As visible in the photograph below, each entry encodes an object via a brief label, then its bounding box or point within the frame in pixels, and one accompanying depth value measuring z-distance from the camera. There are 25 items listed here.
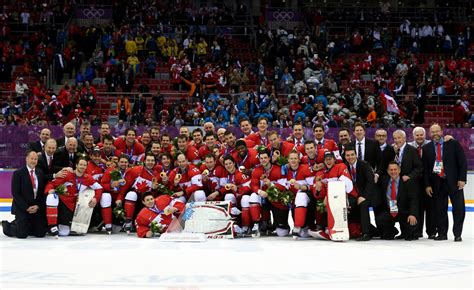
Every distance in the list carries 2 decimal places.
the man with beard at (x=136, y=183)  11.40
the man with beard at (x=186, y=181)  11.40
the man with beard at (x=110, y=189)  11.40
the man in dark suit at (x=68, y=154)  11.53
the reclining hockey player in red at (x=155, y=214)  11.00
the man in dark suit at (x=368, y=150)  11.37
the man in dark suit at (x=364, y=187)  10.77
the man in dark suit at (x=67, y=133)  12.40
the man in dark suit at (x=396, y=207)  10.83
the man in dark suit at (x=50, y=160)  11.42
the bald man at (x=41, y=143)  12.67
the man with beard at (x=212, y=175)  11.44
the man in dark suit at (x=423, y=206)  10.99
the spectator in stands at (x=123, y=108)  21.87
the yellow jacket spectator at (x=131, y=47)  26.06
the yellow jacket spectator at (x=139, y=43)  26.39
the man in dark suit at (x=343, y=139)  11.74
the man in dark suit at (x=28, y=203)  10.84
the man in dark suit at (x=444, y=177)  10.82
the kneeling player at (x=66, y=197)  10.96
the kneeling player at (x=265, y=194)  11.10
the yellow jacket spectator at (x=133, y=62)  25.28
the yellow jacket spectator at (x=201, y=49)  26.31
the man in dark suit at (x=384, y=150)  11.34
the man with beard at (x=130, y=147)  12.26
